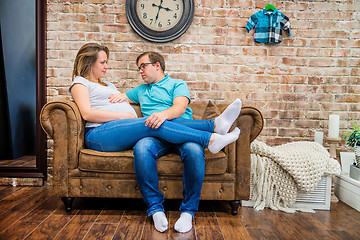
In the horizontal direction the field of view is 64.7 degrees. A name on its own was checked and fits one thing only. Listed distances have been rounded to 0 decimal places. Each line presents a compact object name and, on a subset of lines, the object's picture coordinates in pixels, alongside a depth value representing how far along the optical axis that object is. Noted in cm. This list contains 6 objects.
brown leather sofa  177
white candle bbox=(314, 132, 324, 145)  238
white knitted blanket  194
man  160
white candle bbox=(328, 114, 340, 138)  224
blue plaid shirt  249
